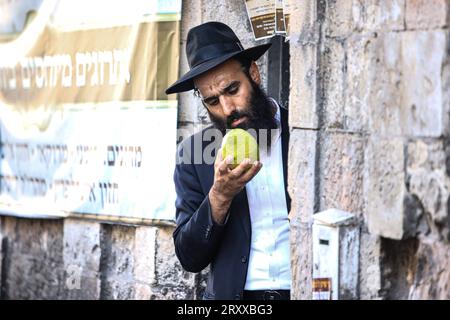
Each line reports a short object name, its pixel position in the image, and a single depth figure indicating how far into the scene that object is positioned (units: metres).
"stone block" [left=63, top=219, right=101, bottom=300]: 12.60
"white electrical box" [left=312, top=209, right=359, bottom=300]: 7.12
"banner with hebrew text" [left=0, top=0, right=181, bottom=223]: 11.29
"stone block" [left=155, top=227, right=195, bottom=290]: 11.46
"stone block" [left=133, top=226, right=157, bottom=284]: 11.65
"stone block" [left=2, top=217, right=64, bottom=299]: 13.56
